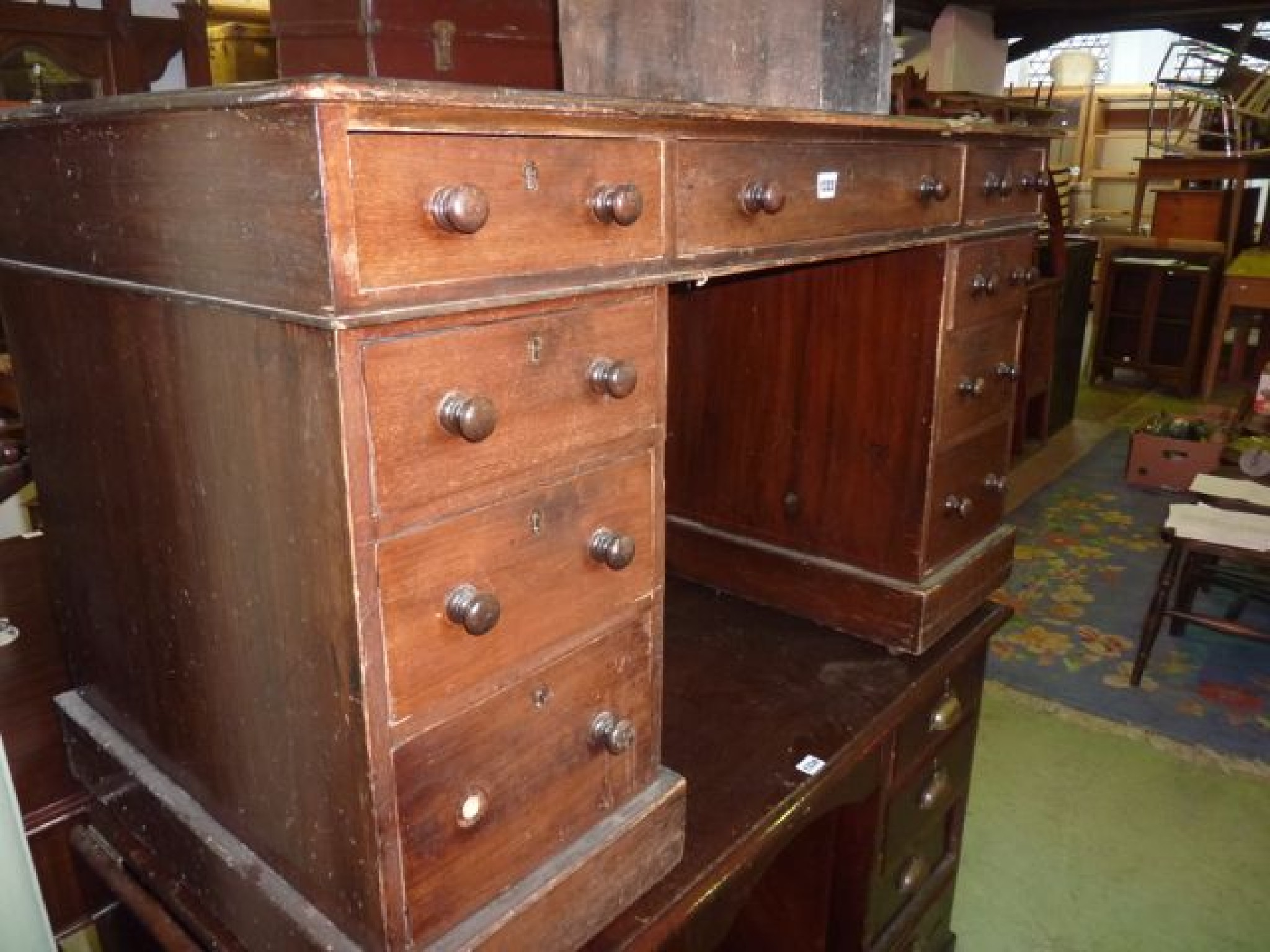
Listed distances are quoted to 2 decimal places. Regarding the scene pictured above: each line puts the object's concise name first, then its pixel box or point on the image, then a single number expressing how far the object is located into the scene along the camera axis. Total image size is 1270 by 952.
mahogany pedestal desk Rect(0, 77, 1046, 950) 0.70
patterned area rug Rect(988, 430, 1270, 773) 2.92
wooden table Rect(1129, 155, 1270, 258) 6.79
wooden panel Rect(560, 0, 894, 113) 1.13
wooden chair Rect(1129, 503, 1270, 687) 2.85
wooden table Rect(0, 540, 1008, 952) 1.21
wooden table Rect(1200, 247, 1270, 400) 6.15
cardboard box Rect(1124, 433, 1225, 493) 4.65
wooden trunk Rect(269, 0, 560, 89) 1.15
